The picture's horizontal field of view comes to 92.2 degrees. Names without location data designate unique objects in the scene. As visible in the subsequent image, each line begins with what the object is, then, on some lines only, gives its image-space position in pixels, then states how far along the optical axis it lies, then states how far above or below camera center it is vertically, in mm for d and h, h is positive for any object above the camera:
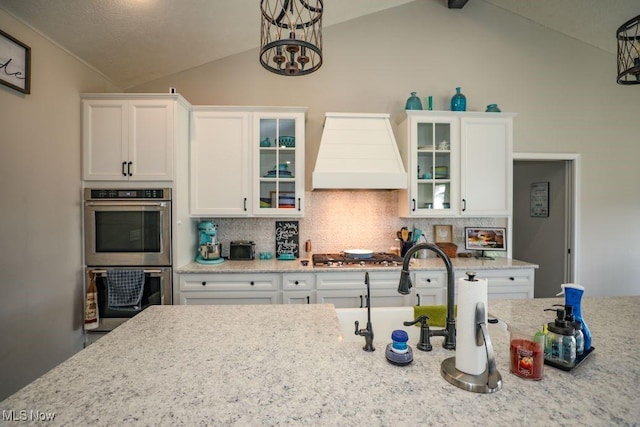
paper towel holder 869 -494
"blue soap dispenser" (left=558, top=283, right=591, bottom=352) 1069 -317
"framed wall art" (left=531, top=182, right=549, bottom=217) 3948 +159
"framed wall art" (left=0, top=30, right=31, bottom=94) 1911 +948
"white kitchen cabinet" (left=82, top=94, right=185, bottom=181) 2627 +636
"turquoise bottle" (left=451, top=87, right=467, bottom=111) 3168 +1124
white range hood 2840 +532
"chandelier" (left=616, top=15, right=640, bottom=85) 1359 +763
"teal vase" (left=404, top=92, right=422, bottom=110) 3154 +1107
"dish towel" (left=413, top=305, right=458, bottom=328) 1549 -520
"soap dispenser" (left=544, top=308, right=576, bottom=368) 989 -432
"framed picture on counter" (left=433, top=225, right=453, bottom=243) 3404 -244
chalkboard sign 3307 -295
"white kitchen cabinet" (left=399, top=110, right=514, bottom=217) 3080 +504
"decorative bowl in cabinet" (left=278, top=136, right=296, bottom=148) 3035 +696
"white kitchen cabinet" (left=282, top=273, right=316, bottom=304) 2727 -686
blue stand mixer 2977 -345
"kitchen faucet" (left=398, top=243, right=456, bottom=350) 1060 -275
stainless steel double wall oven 2615 -211
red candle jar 937 -449
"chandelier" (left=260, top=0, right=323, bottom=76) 1212 +688
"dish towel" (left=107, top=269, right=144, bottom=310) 2561 -656
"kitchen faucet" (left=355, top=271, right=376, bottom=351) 1132 -468
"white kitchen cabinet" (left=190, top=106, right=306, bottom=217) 2938 +476
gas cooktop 2826 -469
